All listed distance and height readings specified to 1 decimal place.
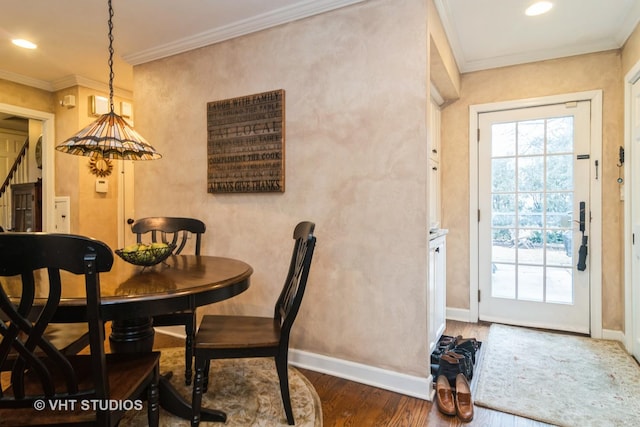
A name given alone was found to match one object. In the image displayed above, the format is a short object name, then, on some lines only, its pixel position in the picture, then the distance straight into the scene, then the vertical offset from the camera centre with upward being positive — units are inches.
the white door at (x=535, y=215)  118.4 -2.1
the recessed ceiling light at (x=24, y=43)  115.2 +55.9
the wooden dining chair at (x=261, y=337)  61.8 -23.7
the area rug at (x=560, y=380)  73.0 -42.5
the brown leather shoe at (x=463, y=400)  71.4 -41.0
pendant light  70.6 +14.5
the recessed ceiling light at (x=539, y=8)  91.3 +53.9
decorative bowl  65.4 -8.5
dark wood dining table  49.9 -12.7
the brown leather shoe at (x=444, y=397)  72.9 -41.0
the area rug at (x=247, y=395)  68.4 -41.1
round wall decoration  151.3 +19.0
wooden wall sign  97.4 +19.4
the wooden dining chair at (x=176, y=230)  79.8 -5.8
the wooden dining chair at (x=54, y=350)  39.2 -16.8
